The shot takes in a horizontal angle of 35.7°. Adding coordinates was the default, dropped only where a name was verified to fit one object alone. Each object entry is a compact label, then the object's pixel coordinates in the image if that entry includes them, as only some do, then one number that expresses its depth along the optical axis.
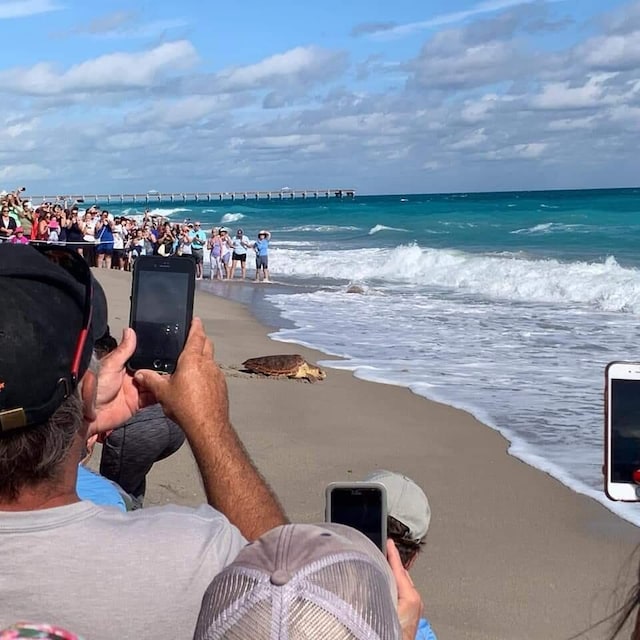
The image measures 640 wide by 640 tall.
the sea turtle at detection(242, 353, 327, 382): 10.59
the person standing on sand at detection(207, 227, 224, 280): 25.53
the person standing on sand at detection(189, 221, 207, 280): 26.02
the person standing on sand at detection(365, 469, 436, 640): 2.71
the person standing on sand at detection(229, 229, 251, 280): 25.92
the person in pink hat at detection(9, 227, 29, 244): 17.86
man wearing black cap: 1.62
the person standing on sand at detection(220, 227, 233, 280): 25.73
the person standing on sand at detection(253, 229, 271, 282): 24.92
